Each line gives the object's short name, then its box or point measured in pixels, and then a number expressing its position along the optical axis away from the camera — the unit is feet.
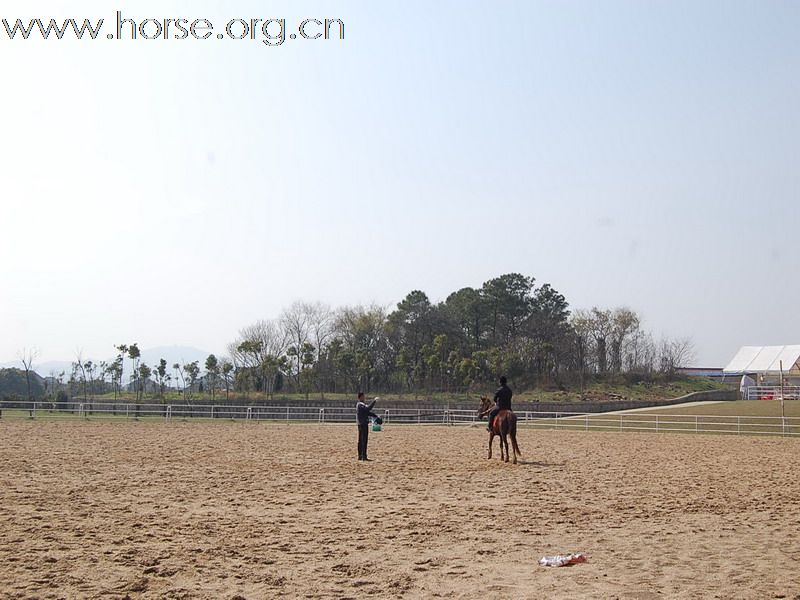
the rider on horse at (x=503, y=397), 57.16
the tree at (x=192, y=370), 251.19
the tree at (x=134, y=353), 208.68
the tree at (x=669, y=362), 276.62
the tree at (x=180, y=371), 264.11
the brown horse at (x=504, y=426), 57.72
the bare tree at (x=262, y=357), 220.02
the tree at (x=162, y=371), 246.47
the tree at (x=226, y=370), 235.20
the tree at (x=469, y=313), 281.95
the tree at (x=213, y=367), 234.72
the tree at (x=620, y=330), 279.24
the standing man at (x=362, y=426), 60.70
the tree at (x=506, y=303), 281.95
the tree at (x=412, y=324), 268.89
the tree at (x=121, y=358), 217.77
